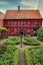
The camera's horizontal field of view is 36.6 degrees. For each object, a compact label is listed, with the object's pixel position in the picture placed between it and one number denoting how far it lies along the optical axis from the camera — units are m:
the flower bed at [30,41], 9.79
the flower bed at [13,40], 9.75
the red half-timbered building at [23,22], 16.64
